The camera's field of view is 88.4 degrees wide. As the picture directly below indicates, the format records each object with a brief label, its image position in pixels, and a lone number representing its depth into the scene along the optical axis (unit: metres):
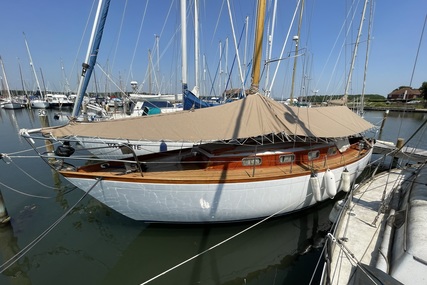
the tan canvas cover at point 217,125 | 4.64
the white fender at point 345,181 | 6.36
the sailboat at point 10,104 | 45.16
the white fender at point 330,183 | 5.96
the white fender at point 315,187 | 5.82
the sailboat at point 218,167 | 4.88
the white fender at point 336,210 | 4.98
